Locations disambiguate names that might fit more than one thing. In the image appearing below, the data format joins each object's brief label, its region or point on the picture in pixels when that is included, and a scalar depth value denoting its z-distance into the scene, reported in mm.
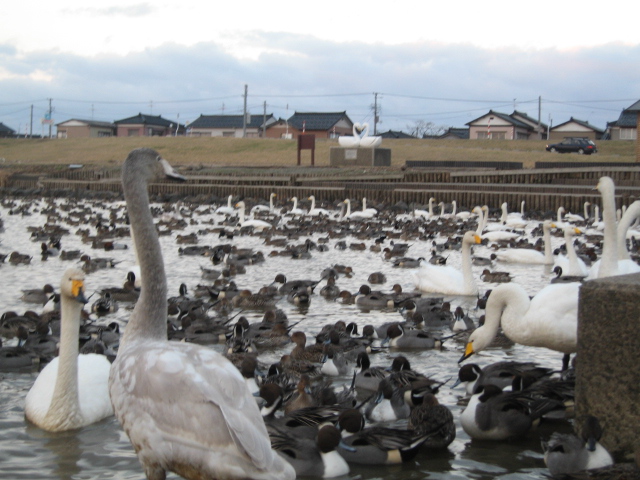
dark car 57969
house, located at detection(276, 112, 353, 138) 91750
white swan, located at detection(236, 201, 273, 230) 24250
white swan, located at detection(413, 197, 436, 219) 28500
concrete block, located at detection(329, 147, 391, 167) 47281
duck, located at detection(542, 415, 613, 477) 5105
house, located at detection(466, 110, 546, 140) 87250
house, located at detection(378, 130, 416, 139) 105625
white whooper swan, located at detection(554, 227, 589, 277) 14070
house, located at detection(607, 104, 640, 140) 77688
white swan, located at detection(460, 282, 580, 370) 7039
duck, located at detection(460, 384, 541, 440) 6098
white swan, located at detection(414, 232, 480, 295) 13070
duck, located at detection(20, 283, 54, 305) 12406
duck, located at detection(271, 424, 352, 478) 5492
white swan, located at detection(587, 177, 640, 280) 9305
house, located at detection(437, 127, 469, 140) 100094
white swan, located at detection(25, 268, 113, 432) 6098
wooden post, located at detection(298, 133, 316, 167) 48688
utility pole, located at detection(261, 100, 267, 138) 97525
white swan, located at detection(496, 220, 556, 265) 16750
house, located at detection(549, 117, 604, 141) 85562
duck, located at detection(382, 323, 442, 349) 9312
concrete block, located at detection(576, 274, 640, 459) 5145
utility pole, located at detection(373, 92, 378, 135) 112188
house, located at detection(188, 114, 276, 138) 100312
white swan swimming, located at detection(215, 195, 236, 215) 31139
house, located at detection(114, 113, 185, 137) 103750
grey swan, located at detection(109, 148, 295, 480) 3930
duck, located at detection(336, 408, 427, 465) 5750
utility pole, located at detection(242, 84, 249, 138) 92062
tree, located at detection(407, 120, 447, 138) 113988
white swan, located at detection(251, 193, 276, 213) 30230
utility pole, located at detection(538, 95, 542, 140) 101662
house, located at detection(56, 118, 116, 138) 107438
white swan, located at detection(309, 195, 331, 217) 29781
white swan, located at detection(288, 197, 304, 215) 30491
